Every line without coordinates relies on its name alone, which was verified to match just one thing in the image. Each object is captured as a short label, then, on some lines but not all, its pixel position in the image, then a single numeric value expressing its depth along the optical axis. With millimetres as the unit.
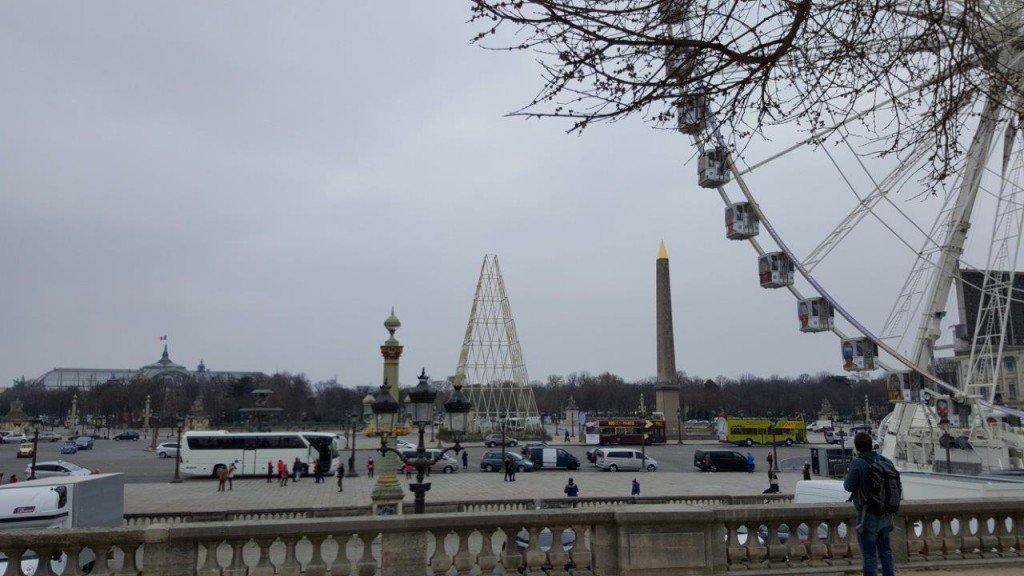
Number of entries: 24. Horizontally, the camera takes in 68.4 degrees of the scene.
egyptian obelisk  73312
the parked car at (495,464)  43156
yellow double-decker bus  64938
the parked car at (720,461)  44031
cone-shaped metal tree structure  67312
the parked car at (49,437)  83962
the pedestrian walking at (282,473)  36969
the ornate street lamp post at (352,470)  42175
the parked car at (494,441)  64125
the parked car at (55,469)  36656
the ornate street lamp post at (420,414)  12969
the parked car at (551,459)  44406
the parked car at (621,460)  43500
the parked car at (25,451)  55188
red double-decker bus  58781
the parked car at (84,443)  65438
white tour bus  42188
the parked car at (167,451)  57219
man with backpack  6480
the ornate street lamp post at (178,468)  38928
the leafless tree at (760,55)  6406
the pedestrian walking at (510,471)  37562
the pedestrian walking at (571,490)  24266
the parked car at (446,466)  42969
